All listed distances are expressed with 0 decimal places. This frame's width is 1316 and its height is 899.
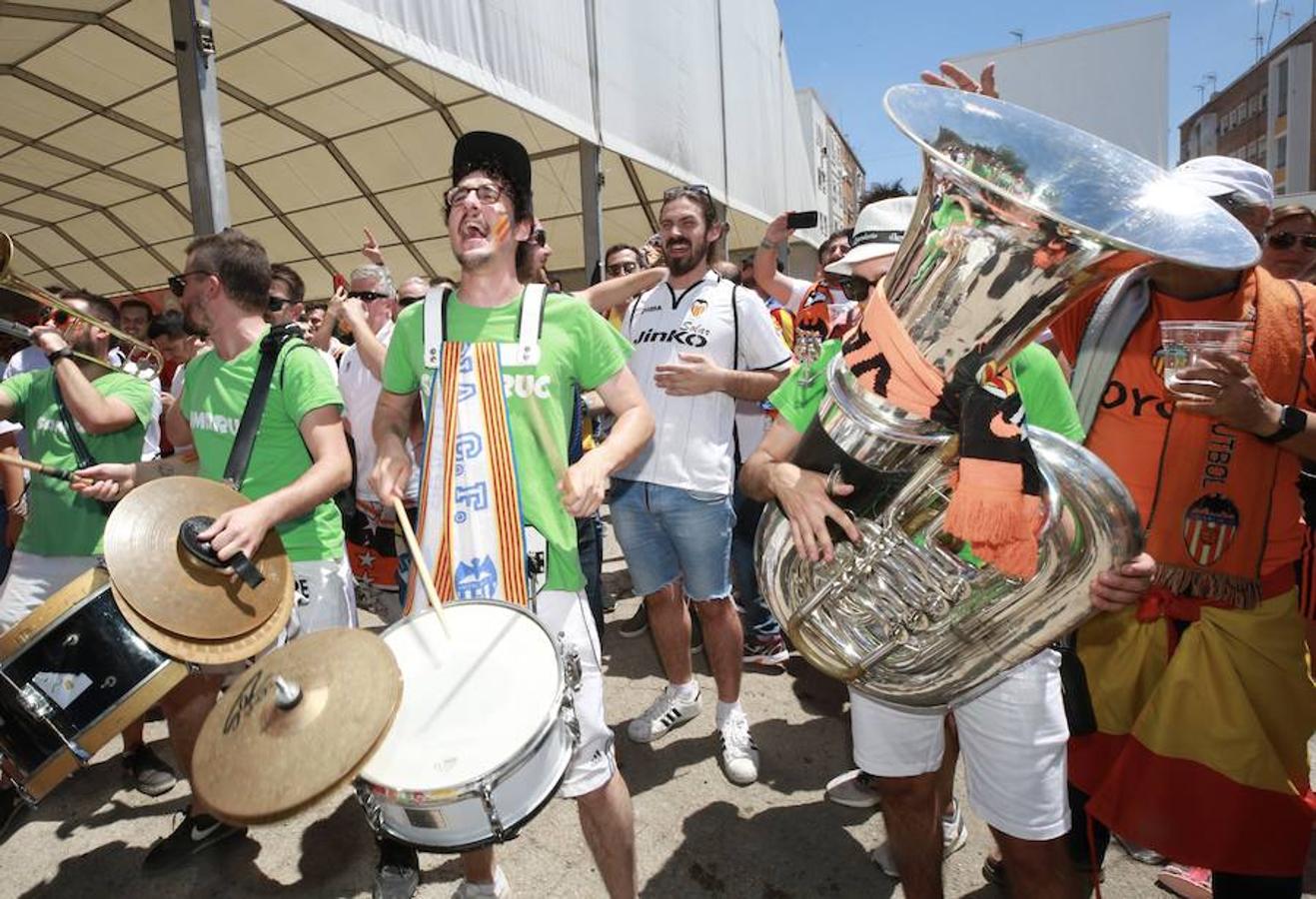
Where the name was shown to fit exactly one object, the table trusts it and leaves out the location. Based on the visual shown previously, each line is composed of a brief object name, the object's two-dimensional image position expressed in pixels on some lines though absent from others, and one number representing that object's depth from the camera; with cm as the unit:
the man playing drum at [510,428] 196
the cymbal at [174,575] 195
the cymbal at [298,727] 127
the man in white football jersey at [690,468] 322
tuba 135
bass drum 193
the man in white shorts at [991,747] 182
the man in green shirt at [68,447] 295
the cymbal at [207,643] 191
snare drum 145
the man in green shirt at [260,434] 254
